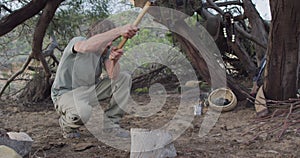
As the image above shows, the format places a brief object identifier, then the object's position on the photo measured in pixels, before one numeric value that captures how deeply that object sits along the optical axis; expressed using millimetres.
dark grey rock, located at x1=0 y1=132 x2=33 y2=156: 2363
